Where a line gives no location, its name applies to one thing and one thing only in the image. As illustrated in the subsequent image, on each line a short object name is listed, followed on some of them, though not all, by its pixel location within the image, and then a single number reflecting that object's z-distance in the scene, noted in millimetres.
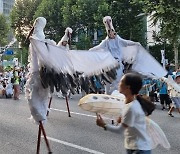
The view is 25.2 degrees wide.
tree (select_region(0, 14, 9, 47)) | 59516
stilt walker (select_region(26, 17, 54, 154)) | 6621
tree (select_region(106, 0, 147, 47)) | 32469
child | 4141
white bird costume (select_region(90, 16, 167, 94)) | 8250
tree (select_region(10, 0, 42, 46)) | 49219
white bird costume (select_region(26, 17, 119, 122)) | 6348
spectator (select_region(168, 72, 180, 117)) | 11441
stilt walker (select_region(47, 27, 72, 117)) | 9586
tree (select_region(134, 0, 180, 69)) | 19073
